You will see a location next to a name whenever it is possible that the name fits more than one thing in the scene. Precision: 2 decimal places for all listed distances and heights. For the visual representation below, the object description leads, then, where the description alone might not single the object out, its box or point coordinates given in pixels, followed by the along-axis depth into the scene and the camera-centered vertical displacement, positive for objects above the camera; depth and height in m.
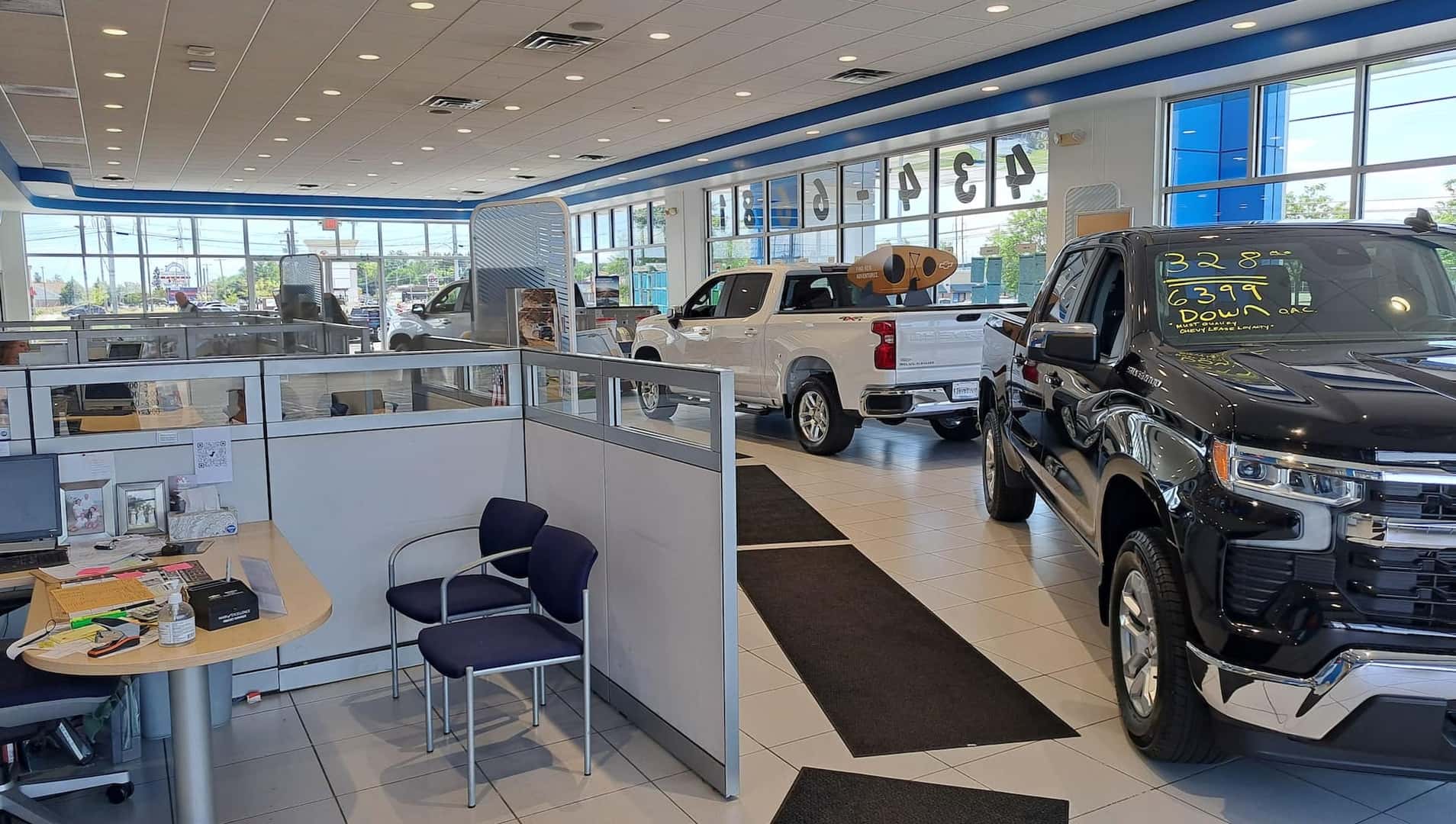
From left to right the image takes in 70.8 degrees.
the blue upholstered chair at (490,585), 3.84 -1.03
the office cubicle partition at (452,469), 3.27 -0.57
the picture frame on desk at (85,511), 3.54 -0.63
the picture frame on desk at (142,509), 3.67 -0.64
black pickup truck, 2.52 -0.47
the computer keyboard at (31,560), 3.20 -0.73
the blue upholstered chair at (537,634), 3.17 -1.03
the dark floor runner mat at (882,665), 3.65 -1.45
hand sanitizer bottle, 2.54 -0.73
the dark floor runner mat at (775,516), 6.55 -1.35
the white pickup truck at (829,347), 8.31 -0.25
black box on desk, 2.64 -0.72
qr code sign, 3.91 -0.48
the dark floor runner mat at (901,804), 3.03 -1.47
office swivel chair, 2.81 -1.03
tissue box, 3.63 -0.70
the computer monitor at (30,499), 3.38 -0.56
